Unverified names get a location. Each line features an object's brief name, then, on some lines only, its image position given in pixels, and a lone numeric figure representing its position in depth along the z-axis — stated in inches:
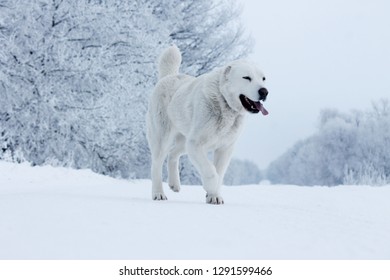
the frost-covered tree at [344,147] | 1009.5
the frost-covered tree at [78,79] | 471.5
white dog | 208.4
